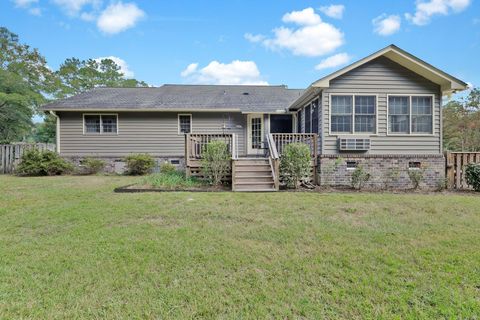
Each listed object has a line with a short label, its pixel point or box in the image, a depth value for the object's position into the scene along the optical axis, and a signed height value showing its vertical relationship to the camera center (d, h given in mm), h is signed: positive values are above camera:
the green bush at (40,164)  11016 -350
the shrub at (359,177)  7866 -689
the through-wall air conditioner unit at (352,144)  8531 +322
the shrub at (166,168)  11430 -567
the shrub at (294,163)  7793 -259
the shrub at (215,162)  8055 -224
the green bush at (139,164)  11406 -384
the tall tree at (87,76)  28394 +9357
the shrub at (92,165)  11836 -436
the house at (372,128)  8422 +859
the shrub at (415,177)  7923 -699
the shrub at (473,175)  7500 -617
